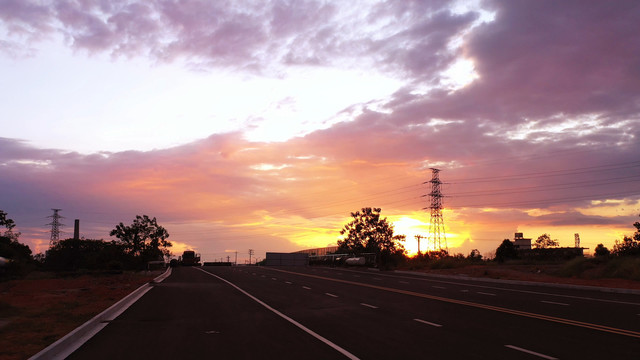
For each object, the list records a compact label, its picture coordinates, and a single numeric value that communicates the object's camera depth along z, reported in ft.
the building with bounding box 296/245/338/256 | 351.34
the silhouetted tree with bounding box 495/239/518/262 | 285.56
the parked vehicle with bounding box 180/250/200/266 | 313.94
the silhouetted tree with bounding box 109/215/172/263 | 332.60
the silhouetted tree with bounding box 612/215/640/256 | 140.05
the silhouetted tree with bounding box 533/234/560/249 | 399.85
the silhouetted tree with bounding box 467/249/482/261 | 221.78
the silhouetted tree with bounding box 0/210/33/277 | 149.89
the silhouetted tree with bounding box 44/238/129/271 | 237.27
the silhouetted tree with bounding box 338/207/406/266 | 308.81
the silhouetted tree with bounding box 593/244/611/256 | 178.58
